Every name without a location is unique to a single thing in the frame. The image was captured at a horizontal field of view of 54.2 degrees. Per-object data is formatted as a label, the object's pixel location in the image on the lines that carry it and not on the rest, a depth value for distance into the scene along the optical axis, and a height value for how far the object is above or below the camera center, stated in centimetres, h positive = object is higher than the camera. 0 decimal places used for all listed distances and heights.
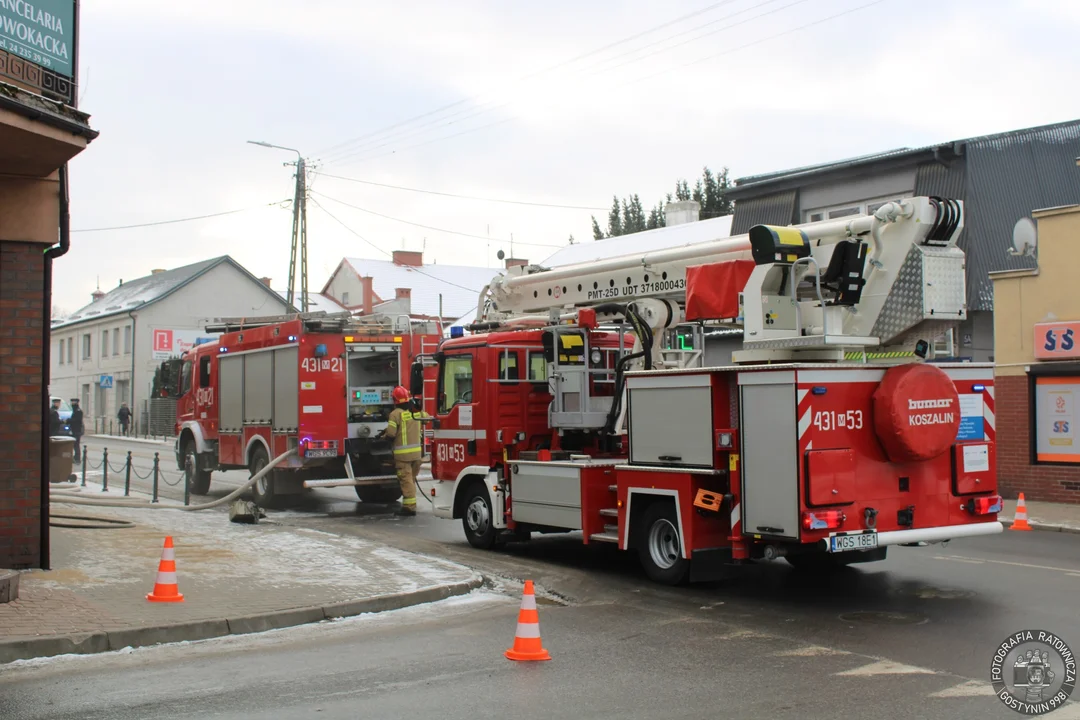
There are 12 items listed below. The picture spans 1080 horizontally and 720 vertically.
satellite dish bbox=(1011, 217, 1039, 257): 1966 +322
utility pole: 3366 +651
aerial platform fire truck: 911 -1
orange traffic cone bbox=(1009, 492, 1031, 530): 1543 -162
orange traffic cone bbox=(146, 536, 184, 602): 925 -149
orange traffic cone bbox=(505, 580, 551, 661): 755 -161
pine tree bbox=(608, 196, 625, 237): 7094 +1295
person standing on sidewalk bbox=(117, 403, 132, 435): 5203 -3
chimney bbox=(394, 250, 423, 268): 6638 +982
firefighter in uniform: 1719 -44
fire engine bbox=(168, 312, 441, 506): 1798 +29
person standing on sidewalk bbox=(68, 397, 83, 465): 3444 -17
